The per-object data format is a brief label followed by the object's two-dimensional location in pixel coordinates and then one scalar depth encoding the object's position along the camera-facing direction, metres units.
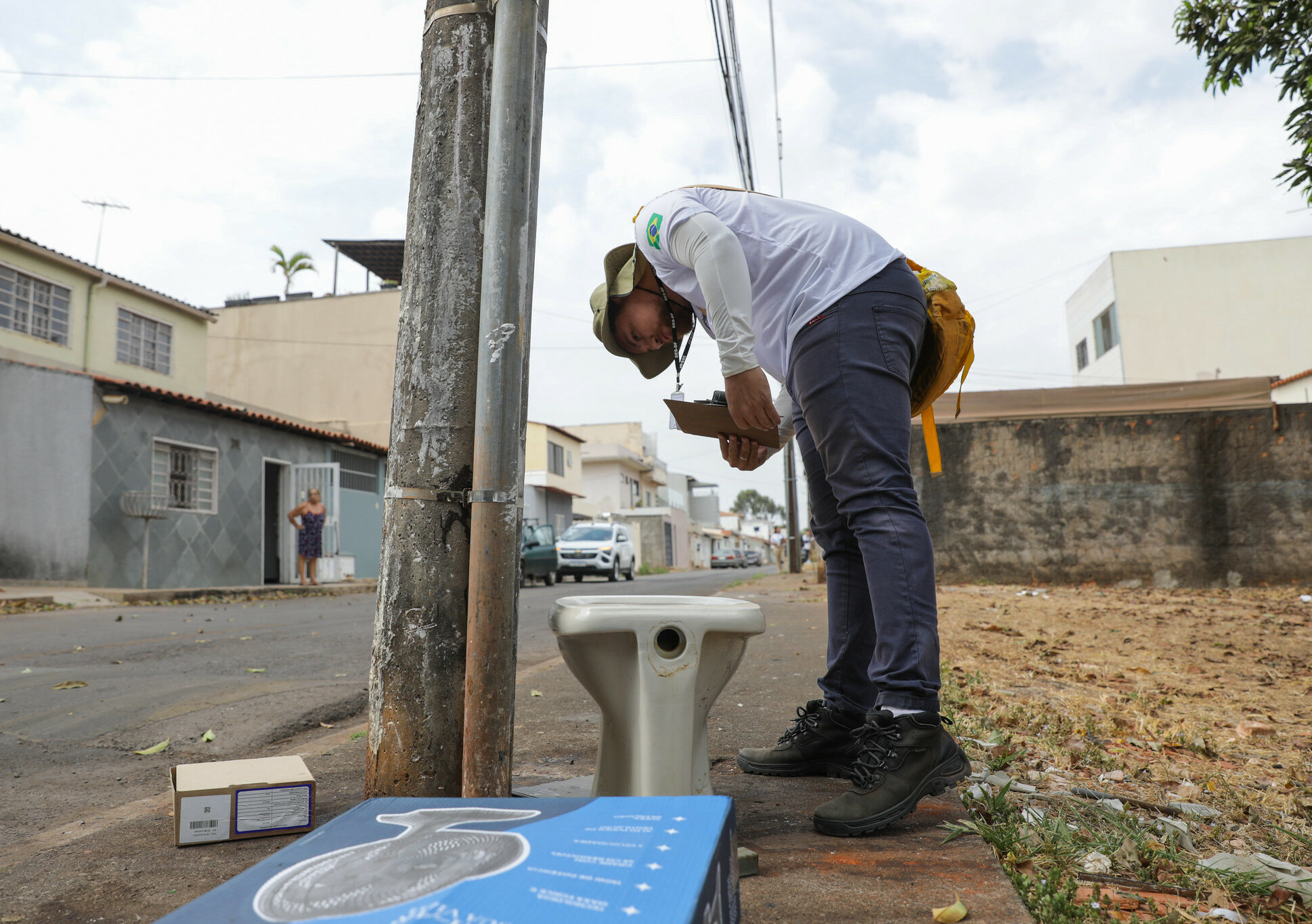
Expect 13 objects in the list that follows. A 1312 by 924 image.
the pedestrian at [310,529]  14.50
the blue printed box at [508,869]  0.80
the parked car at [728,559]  49.25
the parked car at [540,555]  17.09
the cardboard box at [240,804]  1.67
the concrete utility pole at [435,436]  1.69
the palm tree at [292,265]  31.70
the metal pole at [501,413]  1.61
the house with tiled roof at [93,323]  13.36
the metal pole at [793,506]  20.80
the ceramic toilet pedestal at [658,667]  1.48
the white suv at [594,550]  19.92
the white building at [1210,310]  21.84
